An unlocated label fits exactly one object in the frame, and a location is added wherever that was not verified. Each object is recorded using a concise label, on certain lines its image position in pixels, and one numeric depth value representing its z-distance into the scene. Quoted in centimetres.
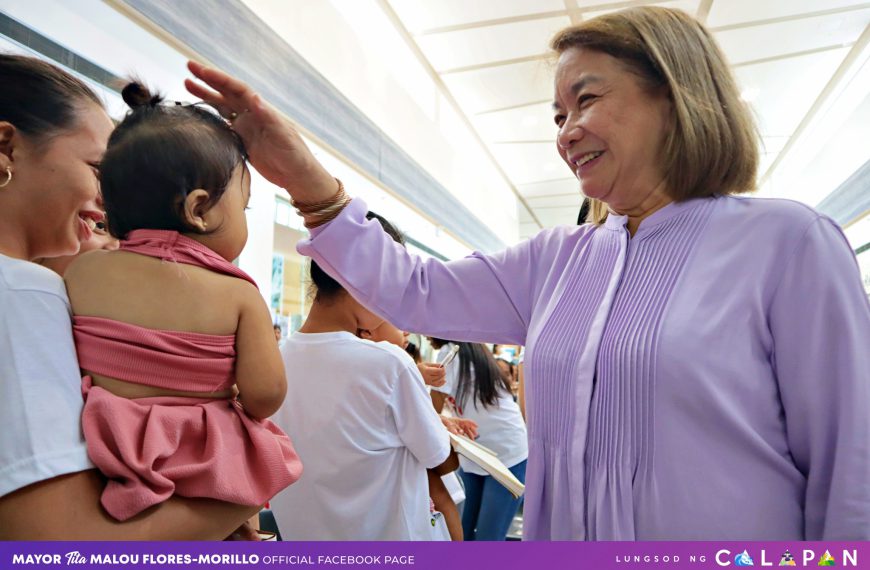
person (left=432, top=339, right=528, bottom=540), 348
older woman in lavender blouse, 90
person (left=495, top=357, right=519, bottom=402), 545
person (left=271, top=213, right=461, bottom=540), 171
